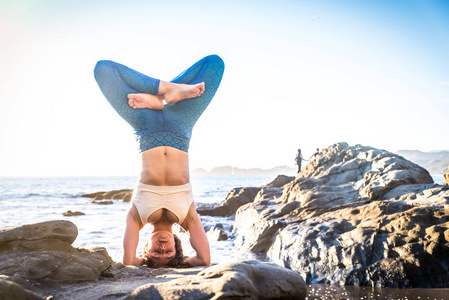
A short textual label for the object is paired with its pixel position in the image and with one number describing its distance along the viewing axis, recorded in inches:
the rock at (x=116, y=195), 1110.4
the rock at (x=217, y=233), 376.9
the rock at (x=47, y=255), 123.0
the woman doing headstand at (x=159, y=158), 171.9
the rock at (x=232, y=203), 599.5
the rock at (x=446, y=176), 339.9
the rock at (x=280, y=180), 696.4
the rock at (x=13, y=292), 66.1
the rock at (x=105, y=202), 991.8
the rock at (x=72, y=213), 652.6
